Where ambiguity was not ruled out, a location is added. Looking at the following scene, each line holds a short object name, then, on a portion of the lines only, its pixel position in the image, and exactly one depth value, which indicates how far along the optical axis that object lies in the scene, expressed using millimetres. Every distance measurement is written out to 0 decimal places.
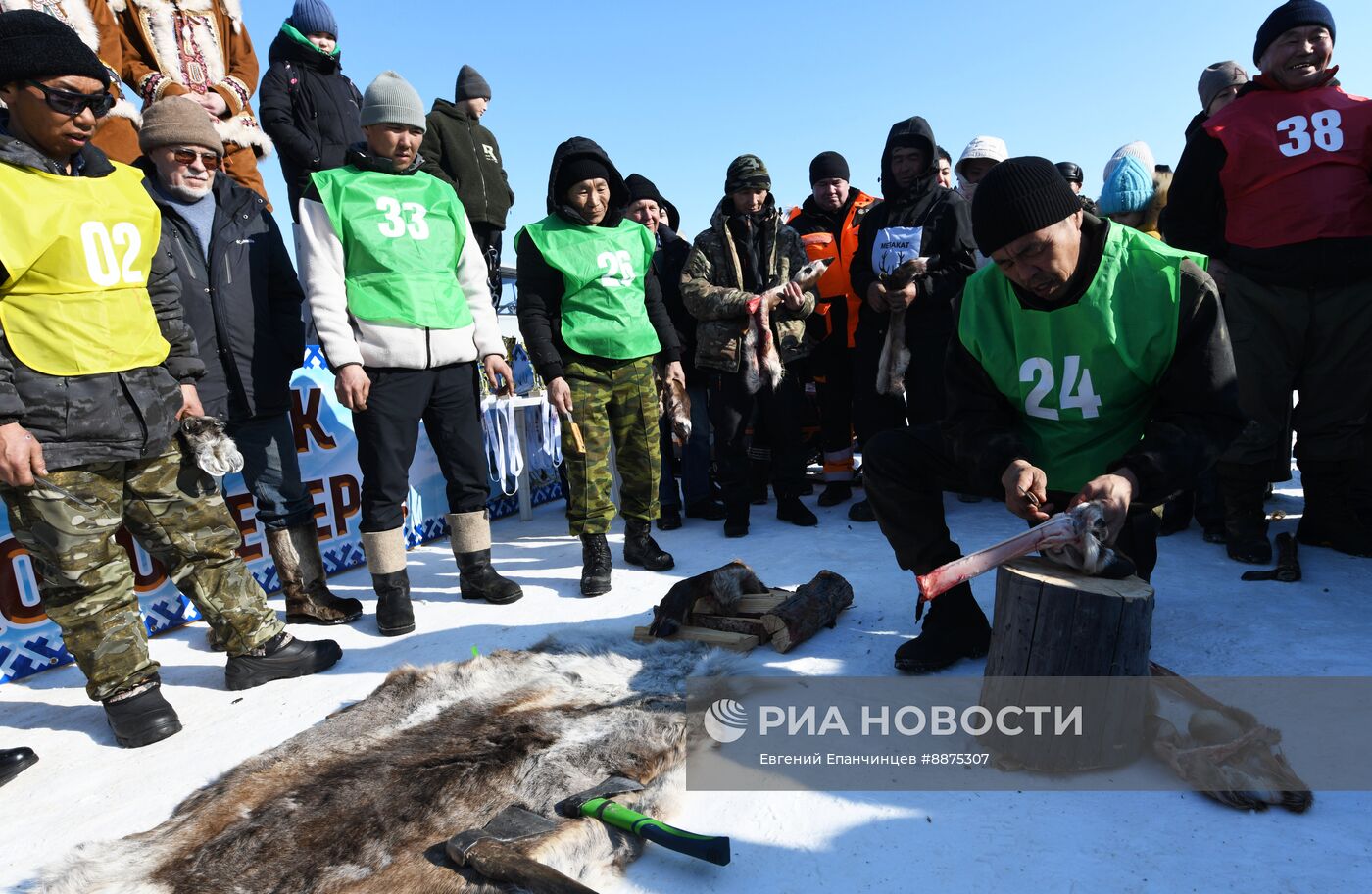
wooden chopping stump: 2031
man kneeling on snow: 2227
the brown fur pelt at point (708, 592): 3133
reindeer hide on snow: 1747
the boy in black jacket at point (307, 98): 4723
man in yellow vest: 2311
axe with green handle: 1739
